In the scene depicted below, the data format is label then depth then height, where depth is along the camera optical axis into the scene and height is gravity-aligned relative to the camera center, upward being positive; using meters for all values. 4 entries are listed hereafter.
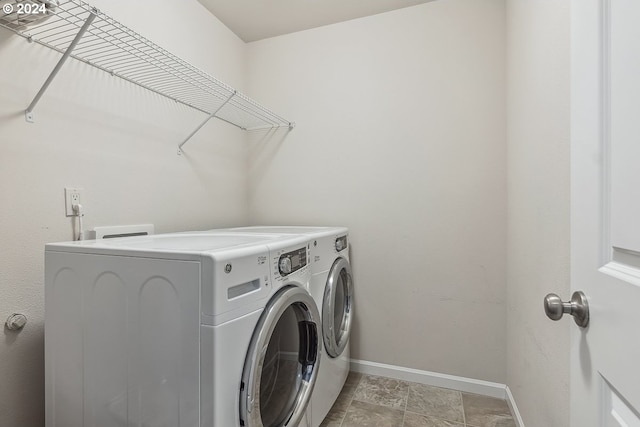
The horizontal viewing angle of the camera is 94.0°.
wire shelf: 1.03 +0.69
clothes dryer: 1.42 -0.52
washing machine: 0.80 -0.34
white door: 0.44 +0.00
